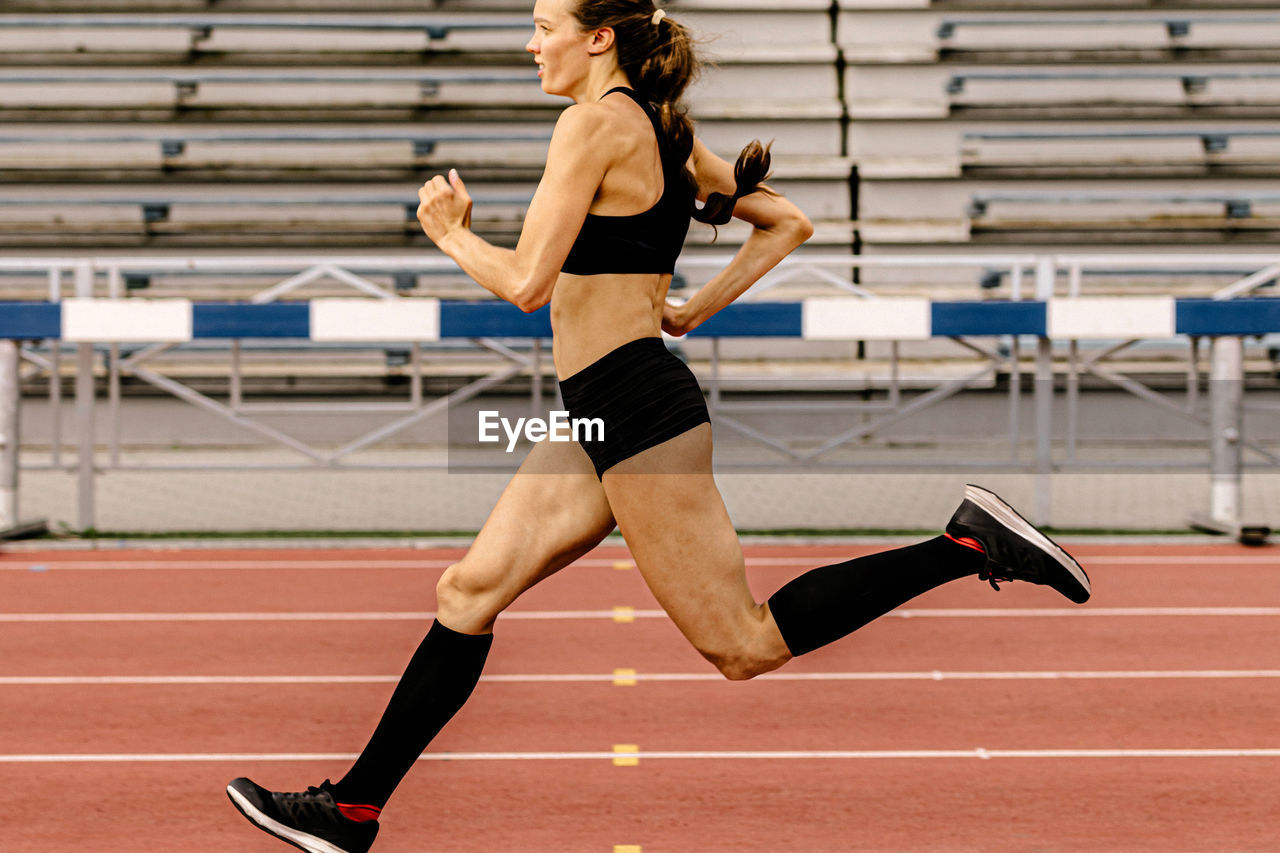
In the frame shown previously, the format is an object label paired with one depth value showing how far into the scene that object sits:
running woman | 2.70
